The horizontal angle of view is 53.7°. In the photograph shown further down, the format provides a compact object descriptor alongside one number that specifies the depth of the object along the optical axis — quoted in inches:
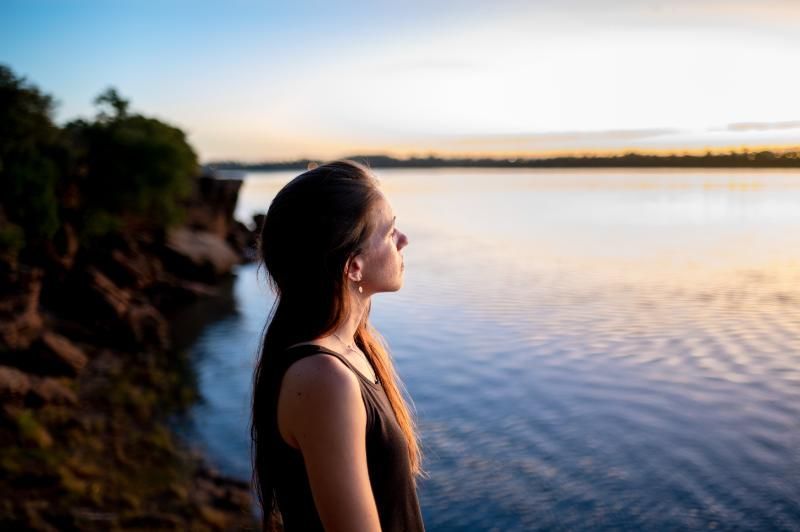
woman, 78.9
